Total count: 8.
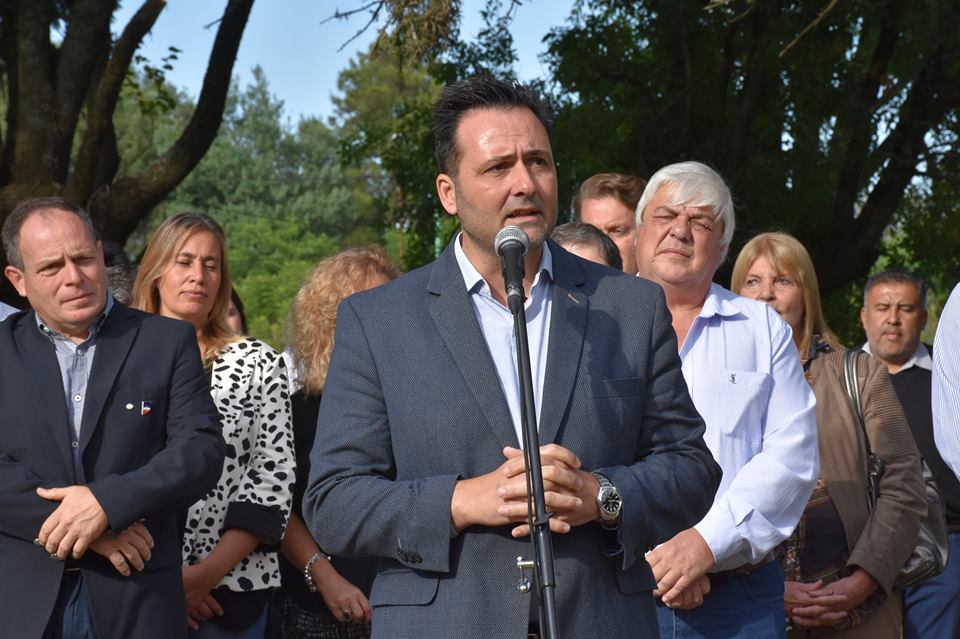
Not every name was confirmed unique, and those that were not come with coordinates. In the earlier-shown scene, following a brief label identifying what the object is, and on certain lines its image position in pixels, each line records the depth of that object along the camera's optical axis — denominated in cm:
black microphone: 295
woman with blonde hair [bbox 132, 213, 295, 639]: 516
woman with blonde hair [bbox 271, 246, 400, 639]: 554
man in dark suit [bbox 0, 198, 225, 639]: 431
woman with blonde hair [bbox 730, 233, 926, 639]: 524
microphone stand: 272
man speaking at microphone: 312
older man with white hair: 427
